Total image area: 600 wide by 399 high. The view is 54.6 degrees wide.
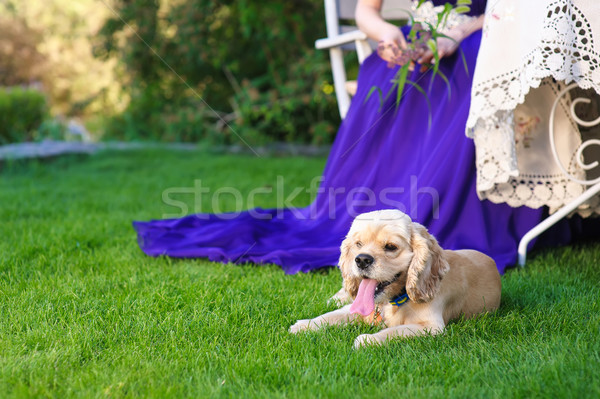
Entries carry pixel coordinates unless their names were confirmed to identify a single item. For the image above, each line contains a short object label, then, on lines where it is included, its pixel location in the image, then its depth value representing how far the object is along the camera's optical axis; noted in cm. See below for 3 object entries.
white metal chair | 405
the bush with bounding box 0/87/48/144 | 853
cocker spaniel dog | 227
